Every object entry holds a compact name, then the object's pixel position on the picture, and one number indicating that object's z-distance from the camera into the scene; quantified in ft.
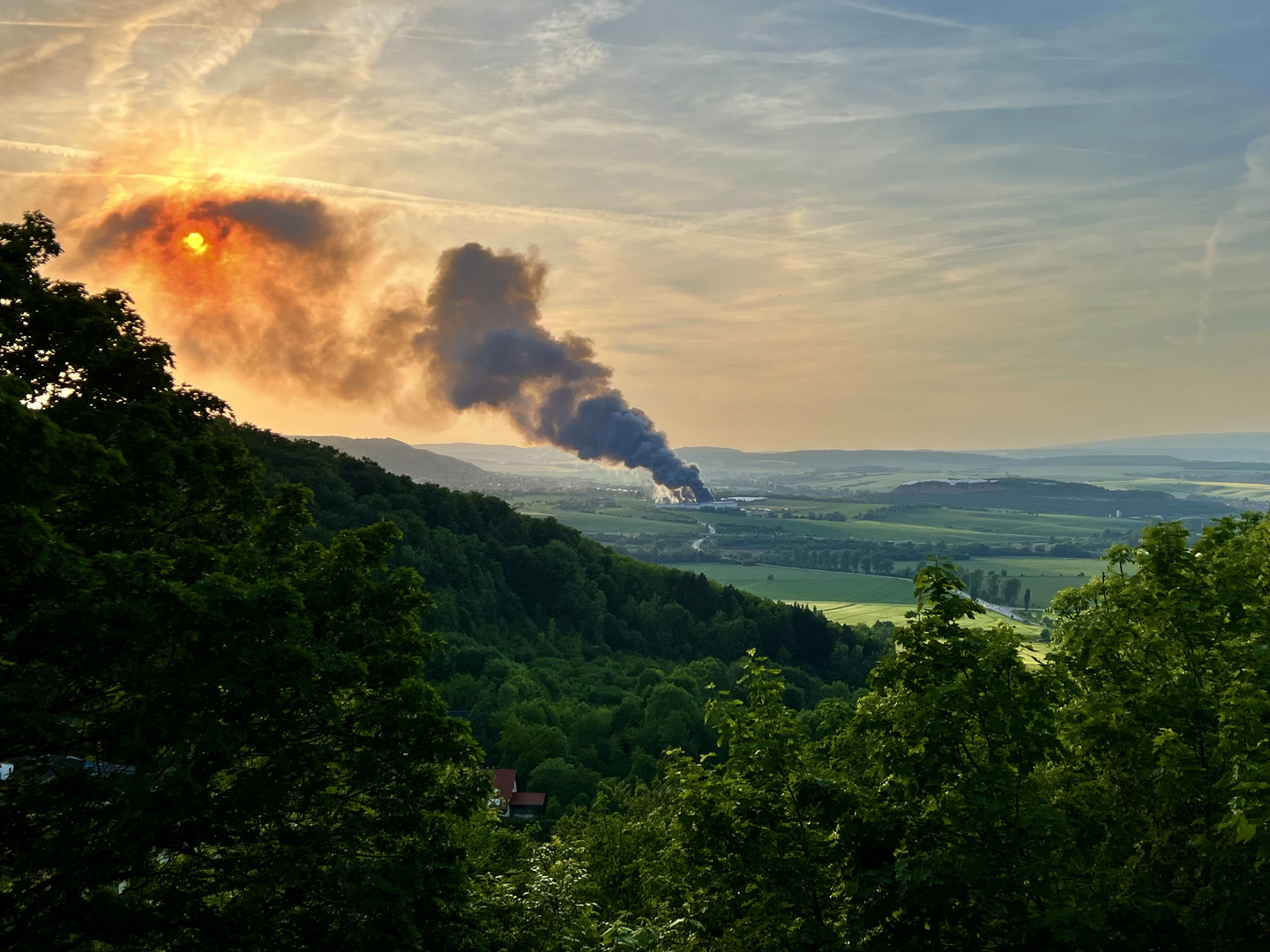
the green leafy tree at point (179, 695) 43.70
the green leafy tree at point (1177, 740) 42.47
